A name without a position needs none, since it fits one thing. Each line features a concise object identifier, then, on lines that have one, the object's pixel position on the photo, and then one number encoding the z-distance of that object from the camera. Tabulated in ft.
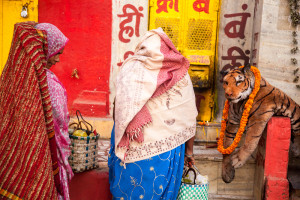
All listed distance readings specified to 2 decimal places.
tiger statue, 11.82
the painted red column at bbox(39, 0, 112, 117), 16.21
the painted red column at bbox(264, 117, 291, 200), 11.81
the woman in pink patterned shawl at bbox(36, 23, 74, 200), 7.27
